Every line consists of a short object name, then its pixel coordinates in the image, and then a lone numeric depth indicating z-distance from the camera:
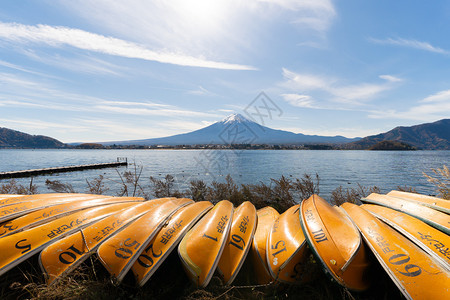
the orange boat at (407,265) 2.14
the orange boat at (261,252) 3.03
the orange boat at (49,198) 4.59
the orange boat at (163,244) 2.70
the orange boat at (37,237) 2.78
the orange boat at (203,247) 2.72
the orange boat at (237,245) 2.86
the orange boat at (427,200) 3.46
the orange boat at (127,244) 2.68
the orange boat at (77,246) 2.75
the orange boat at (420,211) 3.01
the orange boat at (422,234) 2.49
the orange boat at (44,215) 3.44
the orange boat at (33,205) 3.78
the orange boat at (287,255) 2.86
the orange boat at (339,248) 2.58
